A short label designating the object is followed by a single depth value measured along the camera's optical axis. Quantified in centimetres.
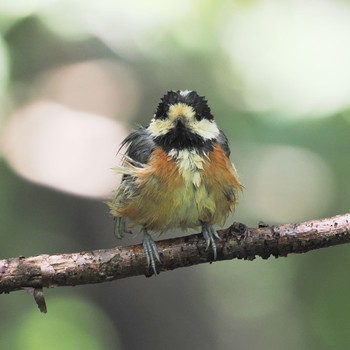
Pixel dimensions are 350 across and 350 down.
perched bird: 536
